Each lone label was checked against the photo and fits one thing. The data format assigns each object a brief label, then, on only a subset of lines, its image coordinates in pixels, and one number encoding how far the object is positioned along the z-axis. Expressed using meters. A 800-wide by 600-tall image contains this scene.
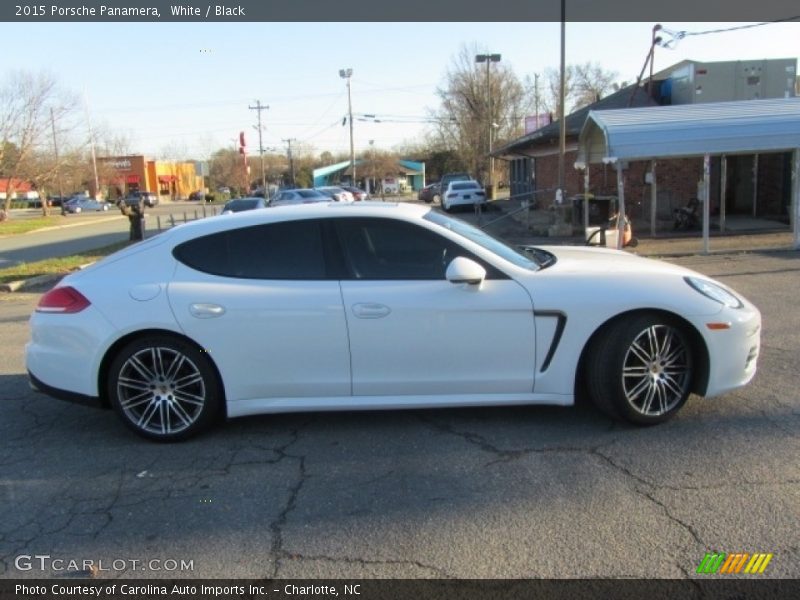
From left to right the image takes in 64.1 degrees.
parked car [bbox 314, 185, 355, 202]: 32.94
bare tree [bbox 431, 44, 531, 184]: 56.75
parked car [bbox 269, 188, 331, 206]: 27.97
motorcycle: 14.32
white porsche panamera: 4.05
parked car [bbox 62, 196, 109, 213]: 61.35
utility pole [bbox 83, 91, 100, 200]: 74.82
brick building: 19.52
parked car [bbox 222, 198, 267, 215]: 23.52
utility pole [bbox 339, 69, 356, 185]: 60.06
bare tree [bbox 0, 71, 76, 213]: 39.91
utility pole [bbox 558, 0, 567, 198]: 19.73
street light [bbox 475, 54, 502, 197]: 43.03
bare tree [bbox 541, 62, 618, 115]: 71.84
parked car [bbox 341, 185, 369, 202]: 40.75
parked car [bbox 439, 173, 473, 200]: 41.41
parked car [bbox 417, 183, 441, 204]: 48.81
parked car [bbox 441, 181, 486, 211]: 31.97
